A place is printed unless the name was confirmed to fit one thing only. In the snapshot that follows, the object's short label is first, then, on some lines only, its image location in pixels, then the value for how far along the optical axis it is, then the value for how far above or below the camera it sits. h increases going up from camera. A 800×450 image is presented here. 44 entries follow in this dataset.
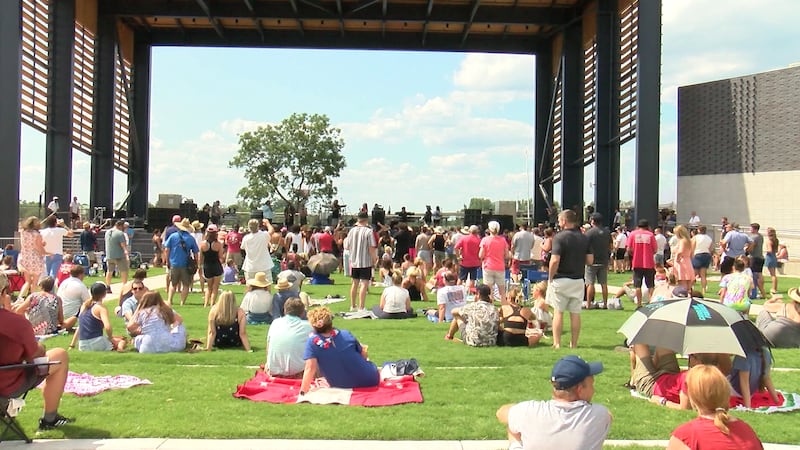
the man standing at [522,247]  16.42 -0.36
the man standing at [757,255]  16.58 -0.52
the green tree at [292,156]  50.56 +4.86
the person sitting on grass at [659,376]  6.70 -1.33
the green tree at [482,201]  72.24 +2.91
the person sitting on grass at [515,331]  9.89 -1.33
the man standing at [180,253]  14.00 -0.47
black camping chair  5.23 -1.37
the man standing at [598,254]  13.72 -0.44
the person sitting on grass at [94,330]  9.20 -1.26
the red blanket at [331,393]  6.68 -1.50
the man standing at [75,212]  29.46 +0.56
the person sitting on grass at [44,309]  10.29 -1.15
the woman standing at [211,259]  13.88 -0.58
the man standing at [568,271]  9.49 -0.51
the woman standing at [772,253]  17.84 -0.49
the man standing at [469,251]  14.86 -0.42
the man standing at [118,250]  16.45 -0.51
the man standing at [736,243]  17.14 -0.25
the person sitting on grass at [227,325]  9.30 -1.21
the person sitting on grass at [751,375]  6.48 -1.25
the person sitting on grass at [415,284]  15.91 -1.16
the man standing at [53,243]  14.95 -0.33
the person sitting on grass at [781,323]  9.36 -1.14
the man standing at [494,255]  13.70 -0.46
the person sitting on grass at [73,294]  11.17 -0.99
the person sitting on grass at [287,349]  7.57 -1.20
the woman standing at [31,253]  13.59 -0.48
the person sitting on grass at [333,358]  6.83 -1.18
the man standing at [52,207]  27.54 +0.72
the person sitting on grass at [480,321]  9.86 -1.19
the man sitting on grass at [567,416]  3.95 -0.98
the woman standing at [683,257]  13.13 -0.45
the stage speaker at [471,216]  34.93 +0.64
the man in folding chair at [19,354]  5.22 -0.90
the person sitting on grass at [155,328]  9.10 -1.22
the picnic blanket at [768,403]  6.48 -1.50
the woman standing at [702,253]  16.77 -0.48
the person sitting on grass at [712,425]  3.60 -0.94
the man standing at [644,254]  13.64 -0.41
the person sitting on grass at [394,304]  12.80 -1.28
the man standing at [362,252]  13.06 -0.40
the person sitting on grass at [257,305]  11.90 -1.22
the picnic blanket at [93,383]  6.95 -1.49
